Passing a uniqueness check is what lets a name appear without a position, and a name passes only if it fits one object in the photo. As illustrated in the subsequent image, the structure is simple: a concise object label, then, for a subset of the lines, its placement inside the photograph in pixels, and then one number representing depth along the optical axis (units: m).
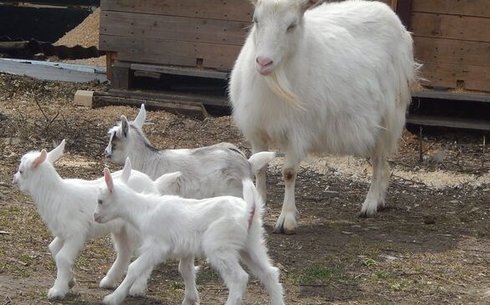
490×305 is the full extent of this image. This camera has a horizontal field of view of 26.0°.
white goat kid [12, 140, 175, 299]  5.59
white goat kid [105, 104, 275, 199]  6.58
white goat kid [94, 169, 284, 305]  5.11
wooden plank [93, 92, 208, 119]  11.77
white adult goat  7.46
